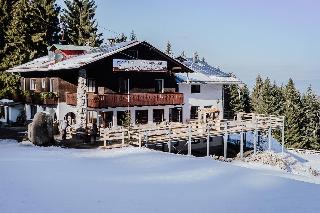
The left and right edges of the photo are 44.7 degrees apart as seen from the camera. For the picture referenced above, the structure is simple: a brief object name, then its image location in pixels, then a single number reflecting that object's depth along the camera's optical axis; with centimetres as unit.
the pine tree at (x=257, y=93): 10000
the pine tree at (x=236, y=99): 7144
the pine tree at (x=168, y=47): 10431
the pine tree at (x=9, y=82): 4453
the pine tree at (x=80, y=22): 6762
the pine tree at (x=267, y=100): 7575
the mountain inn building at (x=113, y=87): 3444
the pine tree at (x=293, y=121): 6650
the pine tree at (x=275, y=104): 7575
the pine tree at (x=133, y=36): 8625
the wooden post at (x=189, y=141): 3065
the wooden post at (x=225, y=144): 3397
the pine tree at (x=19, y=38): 5116
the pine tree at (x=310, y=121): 6956
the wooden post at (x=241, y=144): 3583
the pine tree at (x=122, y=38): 7971
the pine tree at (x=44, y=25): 5447
